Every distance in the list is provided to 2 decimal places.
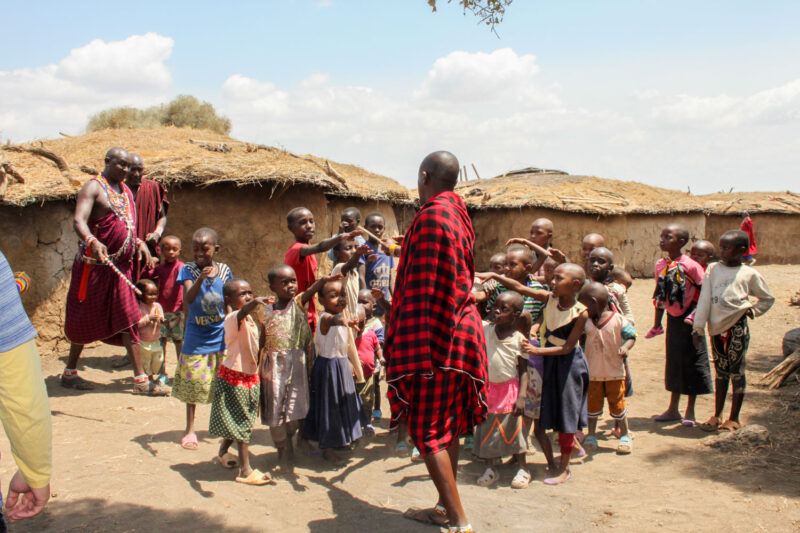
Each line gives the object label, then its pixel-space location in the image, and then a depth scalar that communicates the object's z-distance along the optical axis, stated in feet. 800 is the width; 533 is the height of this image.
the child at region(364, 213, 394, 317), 18.65
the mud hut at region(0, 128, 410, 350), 21.88
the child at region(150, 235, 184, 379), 19.49
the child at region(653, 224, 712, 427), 16.84
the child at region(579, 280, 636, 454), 14.82
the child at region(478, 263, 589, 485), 12.85
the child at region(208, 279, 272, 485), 12.25
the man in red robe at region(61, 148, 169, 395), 17.79
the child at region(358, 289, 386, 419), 15.75
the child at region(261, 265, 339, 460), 12.77
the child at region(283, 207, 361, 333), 14.66
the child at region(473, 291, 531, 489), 12.75
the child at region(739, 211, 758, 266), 45.43
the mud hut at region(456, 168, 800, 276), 47.85
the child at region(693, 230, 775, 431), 15.64
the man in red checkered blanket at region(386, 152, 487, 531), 9.62
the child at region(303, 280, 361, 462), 13.25
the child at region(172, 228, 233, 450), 14.53
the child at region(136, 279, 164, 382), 18.93
